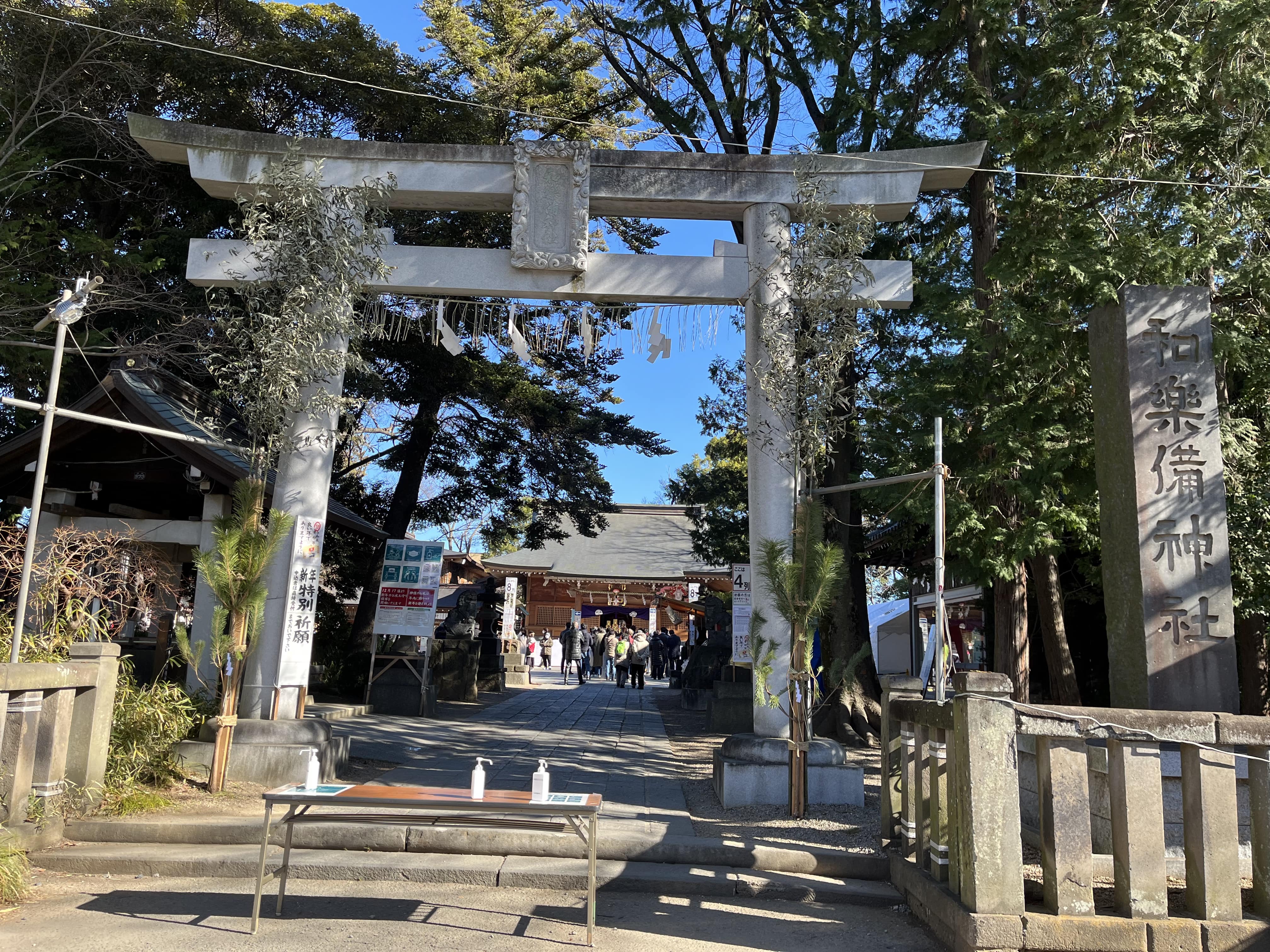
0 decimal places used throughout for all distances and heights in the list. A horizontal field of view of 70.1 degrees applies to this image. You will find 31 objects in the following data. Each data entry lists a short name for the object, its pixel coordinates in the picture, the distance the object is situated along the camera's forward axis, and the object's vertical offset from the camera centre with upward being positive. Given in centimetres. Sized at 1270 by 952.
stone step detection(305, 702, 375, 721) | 1244 -124
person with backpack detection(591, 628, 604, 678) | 2808 -64
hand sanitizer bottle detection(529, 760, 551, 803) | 473 -81
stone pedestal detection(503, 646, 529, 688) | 2411 -115
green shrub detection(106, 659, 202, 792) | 685 -92
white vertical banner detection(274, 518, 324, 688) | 830 +13
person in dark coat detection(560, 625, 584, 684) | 2702 -54
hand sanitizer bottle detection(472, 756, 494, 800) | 474 -82
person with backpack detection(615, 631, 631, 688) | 2372 -79
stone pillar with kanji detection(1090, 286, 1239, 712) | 610 +96
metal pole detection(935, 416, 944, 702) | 625 +55
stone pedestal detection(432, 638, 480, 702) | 1698 -83
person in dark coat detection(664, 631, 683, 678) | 2661 -47
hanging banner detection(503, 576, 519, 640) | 2072 +52
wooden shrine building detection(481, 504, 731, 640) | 3009 +179
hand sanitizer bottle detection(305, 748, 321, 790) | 477 -79
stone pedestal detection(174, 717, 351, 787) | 764 -110
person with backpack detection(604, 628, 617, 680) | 2884 -76
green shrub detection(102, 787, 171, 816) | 646 -133
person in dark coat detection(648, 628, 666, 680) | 2817 -58
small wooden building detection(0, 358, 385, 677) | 1063 +184
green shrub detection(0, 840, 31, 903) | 482 -140
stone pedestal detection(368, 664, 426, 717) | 1391 -107
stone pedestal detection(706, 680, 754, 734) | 1322 -107
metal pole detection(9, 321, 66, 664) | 564 +78
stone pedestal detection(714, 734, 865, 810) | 768 -121
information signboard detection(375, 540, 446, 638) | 1324 +51
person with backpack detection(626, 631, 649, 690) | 2314 -65
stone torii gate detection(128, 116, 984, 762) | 876 +422
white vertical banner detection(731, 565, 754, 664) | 1045 +29
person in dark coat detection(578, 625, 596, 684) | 2583 -75
